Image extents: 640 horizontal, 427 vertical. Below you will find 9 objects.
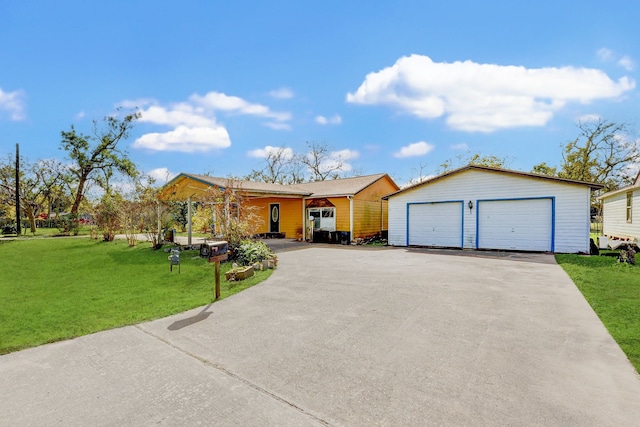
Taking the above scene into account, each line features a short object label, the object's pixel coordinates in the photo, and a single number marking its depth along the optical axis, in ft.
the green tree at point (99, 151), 85.66
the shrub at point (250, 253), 29.53
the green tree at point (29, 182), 85.30
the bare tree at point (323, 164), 127.54
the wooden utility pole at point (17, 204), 75.56
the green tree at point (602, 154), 91.04
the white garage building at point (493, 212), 37.99
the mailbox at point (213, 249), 20.97
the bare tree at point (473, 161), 101.35
